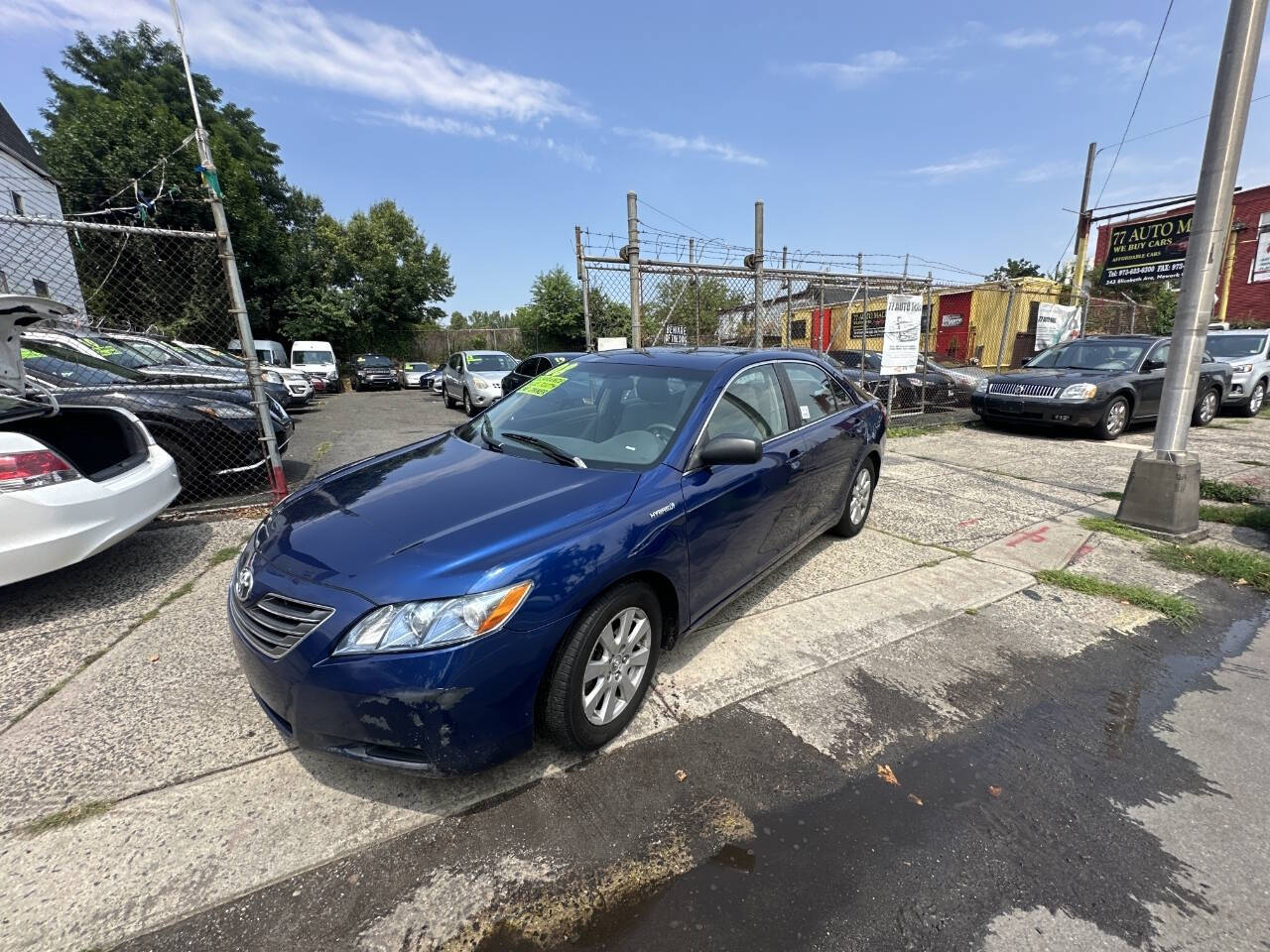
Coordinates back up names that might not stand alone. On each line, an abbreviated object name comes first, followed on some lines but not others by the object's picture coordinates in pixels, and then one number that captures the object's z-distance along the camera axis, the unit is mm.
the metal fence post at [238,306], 4562
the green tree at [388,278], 28969
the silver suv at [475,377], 12695
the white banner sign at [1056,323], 16172
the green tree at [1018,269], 45994
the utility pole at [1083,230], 16750
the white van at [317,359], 22891
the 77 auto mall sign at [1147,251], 17172
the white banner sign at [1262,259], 24422
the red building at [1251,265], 24359
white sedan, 3027
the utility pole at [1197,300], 4188
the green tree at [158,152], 20125
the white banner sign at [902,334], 8227
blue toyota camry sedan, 1865
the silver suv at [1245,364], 11539
